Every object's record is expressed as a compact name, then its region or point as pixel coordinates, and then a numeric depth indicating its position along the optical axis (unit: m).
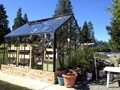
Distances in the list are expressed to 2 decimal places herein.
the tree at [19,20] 28.18
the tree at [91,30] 31.76
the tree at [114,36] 10.49
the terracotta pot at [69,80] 4.33
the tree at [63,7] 19.08
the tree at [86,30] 28.58
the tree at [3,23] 21.64
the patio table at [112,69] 4.25
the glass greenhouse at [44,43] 4.98
